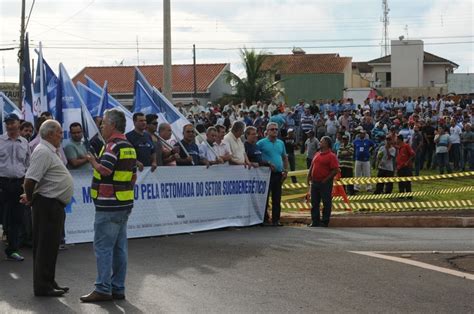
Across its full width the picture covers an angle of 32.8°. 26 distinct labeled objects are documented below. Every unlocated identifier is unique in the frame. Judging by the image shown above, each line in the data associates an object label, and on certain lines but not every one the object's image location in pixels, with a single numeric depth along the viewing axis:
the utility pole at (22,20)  42.73
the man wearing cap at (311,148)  23.64
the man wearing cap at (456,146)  26.69
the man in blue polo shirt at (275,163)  14.88
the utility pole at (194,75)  70.07
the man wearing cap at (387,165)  21.05
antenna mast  87.40
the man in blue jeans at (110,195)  8.04
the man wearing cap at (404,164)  20.78
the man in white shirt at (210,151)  14.20
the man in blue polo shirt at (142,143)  12.16
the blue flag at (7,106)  13.05
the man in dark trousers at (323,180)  14.69
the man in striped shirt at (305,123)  31.23
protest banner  12.22
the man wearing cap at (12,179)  10.57
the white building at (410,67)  70.62
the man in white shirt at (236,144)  14.49
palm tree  61.53
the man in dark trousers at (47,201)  8.32
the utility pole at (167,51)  22.47
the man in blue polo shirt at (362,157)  21.52
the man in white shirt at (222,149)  14.34
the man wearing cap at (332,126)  29.67
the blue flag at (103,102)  14.18
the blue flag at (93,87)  16.43
